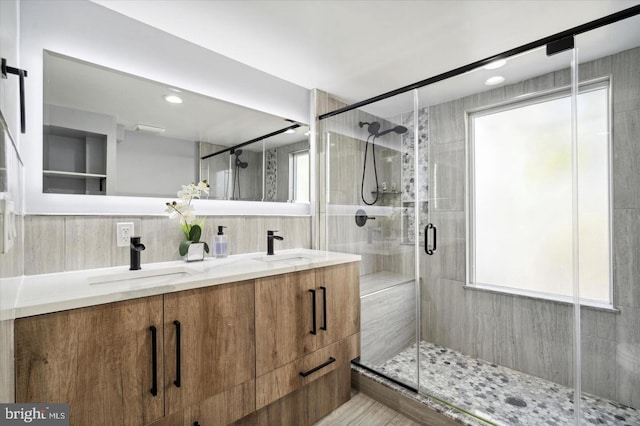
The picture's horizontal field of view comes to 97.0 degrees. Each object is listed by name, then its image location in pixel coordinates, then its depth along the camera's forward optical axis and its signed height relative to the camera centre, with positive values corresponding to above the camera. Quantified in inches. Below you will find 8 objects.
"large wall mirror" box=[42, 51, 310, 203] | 54.7 +18.1
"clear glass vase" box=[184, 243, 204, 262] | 65.9 -9.0
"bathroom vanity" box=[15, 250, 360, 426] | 36.9 -21.0
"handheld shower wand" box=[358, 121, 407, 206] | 96.5 +24.7
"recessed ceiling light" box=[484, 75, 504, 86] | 69.6 +33.3
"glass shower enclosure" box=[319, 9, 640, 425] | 61.6 -4.3
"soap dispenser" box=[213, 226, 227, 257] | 72.1 -7.5
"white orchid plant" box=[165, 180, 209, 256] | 65.4 +0.4
